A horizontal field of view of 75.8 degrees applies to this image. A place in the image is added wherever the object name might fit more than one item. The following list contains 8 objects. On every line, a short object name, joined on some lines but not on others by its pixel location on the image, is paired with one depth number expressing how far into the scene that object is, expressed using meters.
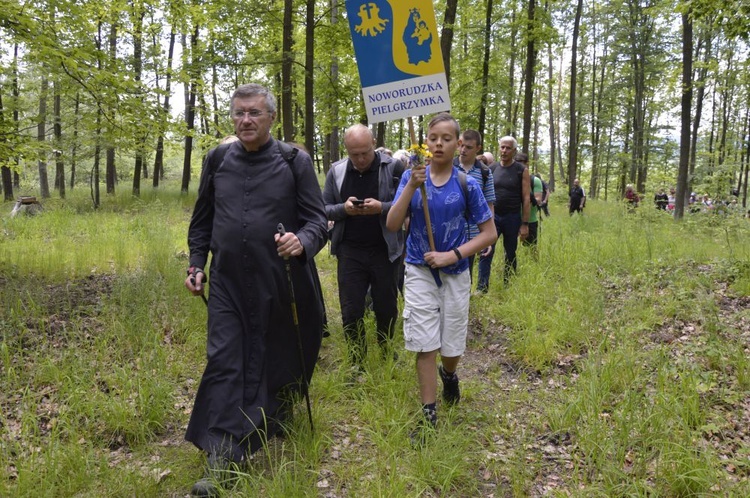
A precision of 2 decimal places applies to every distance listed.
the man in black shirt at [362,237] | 4.15
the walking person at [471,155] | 5.47
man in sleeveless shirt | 6.73
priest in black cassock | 2.86
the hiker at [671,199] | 18.72
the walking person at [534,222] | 7.53
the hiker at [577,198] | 15.49
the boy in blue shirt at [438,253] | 3.28
